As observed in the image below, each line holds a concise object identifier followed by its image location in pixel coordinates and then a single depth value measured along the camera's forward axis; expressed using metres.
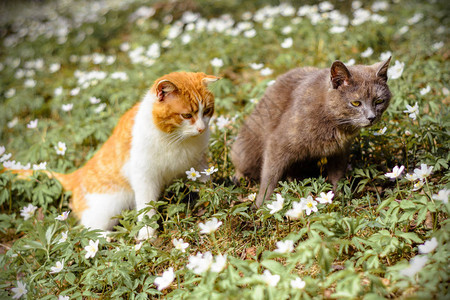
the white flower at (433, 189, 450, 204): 2.09
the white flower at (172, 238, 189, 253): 2.45
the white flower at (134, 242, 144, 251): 2.60
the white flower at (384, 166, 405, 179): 2.54
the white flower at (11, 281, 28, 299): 2.54
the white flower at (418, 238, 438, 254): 1.95
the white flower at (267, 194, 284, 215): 2.42
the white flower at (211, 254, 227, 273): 2.05
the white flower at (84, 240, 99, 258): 2.60
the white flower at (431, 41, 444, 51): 4.49
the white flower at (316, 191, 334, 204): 2.57
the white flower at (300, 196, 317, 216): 2.43
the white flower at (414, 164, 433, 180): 2.40
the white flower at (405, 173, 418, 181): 2.50
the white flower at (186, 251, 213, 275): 2.01
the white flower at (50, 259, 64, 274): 2.57
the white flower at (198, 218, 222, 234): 2.19
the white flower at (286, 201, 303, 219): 2.17
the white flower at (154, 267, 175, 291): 2.10
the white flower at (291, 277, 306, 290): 1.94
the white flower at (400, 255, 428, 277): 1.82
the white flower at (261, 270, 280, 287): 1.96
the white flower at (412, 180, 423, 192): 2.48
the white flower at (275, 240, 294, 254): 2.04
